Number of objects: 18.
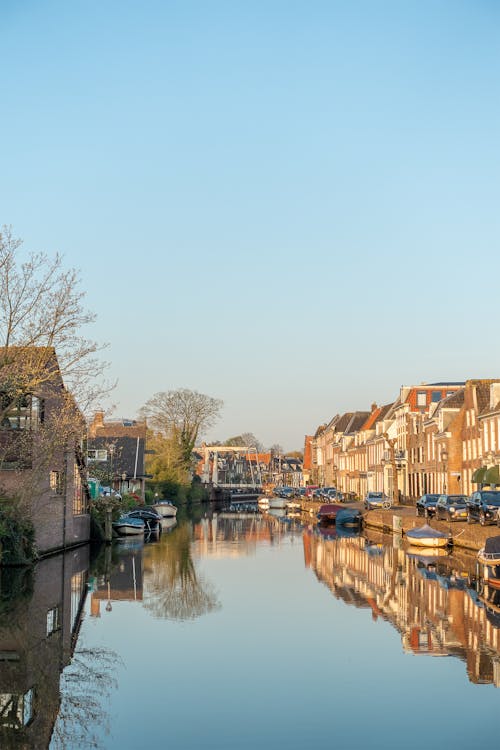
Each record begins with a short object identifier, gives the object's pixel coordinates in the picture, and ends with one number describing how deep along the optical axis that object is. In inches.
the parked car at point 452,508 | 2033.7
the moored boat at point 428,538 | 1781.5
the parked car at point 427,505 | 2154.3
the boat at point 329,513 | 2992.1
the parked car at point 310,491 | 4438.5
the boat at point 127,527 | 2333.9
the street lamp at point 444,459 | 2800.2
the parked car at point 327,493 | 3814.0
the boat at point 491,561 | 1173.7
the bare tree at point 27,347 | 1282.2
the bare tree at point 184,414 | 4217.5
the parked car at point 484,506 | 1706.4
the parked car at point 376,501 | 3021.7
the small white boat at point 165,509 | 3205.2
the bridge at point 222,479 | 6022.6
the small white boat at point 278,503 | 4419.0
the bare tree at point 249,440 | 7657.5
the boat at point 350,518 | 2778.1
